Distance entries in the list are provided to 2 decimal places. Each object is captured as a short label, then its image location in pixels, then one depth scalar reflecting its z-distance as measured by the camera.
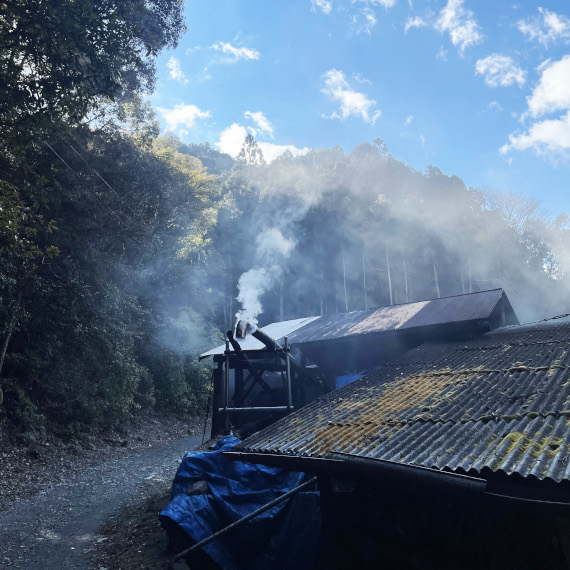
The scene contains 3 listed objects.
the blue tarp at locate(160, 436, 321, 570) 6.08
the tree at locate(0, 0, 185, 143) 7.09
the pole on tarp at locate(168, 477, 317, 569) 5.54
